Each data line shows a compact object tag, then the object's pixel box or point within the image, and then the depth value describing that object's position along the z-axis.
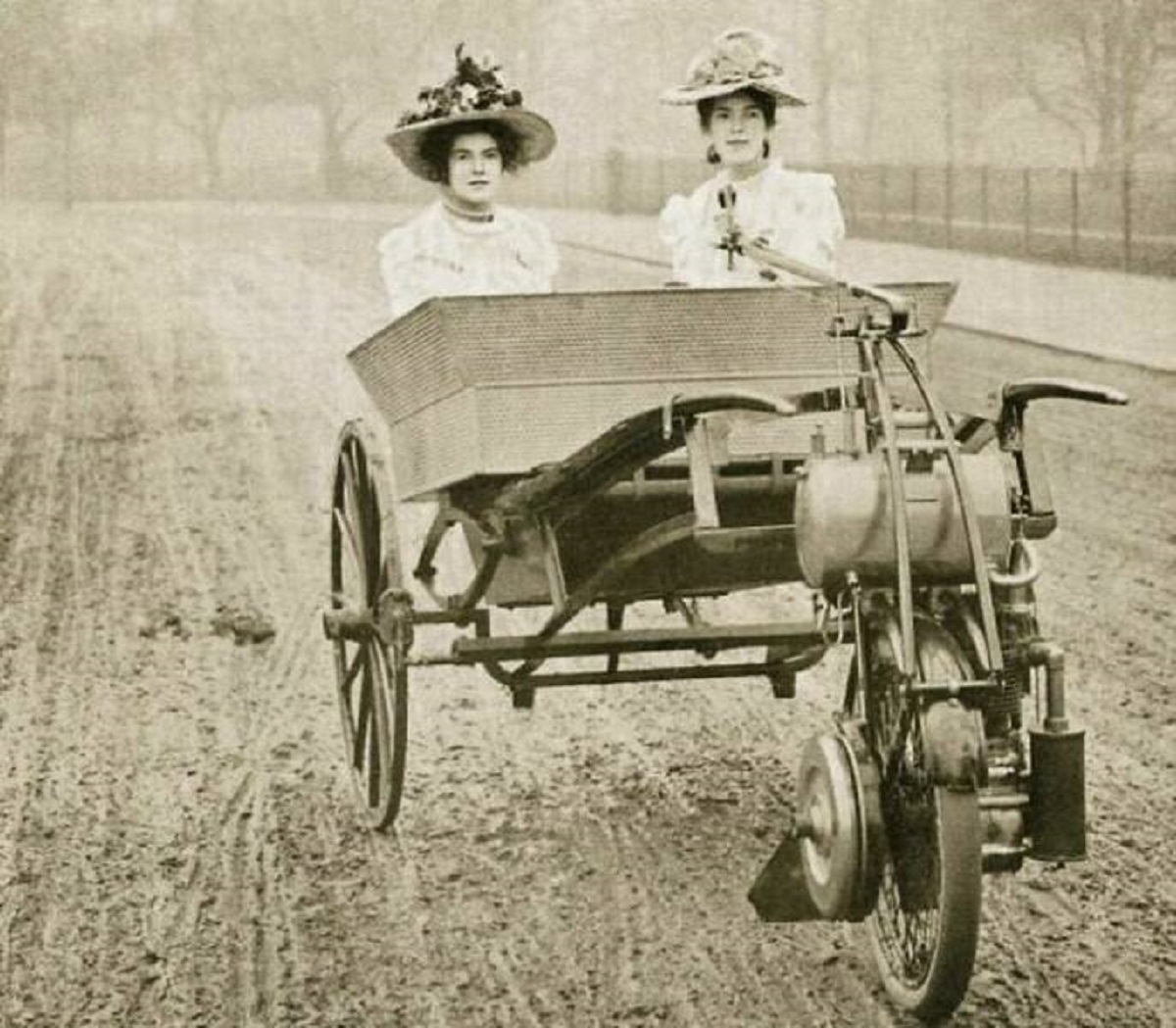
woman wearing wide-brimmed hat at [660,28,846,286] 5.84
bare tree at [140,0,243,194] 53.12
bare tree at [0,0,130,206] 45.41
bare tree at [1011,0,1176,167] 32.91
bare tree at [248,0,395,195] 51.38
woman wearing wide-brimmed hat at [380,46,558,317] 5.97
